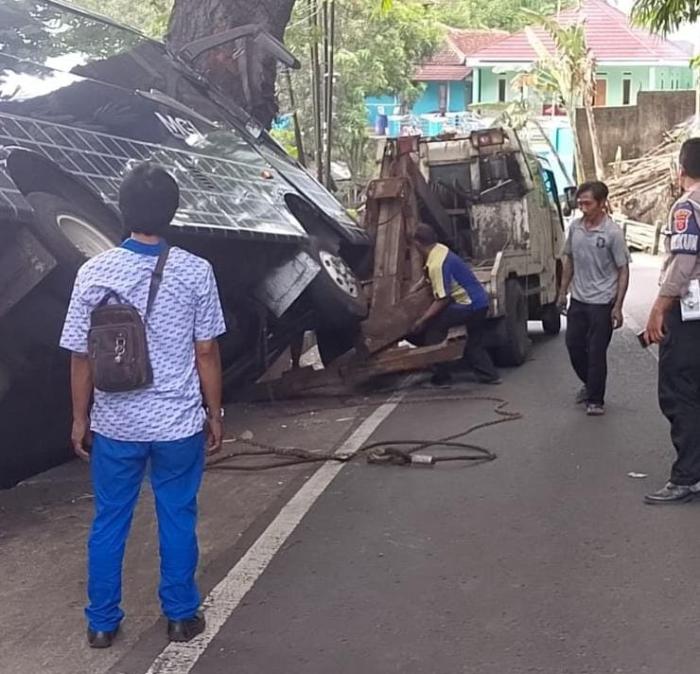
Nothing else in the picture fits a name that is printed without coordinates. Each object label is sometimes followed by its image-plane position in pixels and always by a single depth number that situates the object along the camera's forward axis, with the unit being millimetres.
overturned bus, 5777
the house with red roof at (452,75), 42719
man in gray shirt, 8367
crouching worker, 9641
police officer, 5812
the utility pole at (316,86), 18344
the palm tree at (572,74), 32562
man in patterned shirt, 4109
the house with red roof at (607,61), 41188
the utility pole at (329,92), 17703
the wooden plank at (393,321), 9445
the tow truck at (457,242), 9523
